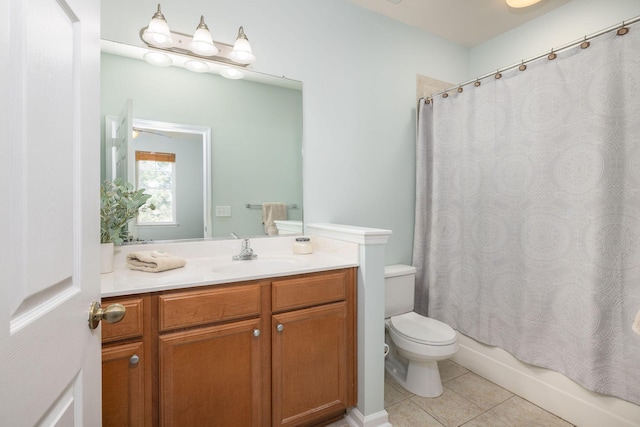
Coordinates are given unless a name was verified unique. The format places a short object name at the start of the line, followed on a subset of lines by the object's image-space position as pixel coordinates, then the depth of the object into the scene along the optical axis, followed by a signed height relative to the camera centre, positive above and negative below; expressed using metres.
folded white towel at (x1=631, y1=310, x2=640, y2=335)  1.03 -0.40
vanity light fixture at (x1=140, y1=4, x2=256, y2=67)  1.51 +0.90
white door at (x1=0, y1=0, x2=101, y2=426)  0.41 +0.00
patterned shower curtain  1.44 -0.01
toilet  1.77 -0.79
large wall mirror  1.53 +0.41
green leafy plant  1.38 +0.01
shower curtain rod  1.39 +0.89
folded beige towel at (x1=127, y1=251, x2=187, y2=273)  1.35 -0.25
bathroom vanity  1.10 -0.63
